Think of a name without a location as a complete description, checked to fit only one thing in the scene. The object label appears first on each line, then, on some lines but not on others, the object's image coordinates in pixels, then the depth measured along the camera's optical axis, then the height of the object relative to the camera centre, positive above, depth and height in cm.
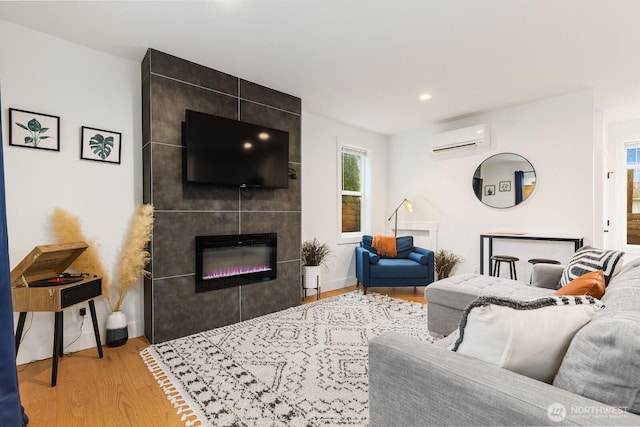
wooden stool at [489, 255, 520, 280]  386 -71
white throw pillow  95 -37
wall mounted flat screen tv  286 +61
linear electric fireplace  302 -49
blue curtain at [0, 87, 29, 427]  134 -58
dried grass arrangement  243 -32
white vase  261 -98
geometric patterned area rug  175 -112
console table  360 -32
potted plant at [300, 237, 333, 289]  405 -64
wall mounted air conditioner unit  435 +107
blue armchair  419 -79
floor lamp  514 +7
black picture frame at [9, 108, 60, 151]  233 +65
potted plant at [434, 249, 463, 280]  470 -75
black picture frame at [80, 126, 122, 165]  262 +60
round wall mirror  414 +44
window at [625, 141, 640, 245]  480 +29
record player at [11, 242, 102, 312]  207 -49
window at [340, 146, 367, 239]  509 +36
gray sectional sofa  75 -47
